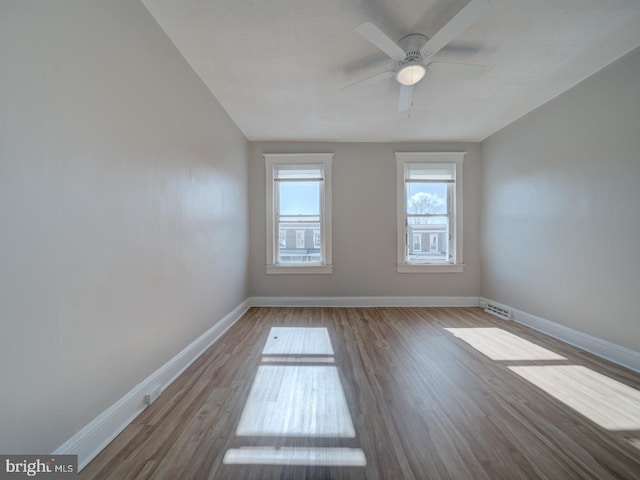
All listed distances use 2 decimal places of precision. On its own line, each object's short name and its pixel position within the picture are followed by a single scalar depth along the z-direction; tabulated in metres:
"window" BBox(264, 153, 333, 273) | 4.28
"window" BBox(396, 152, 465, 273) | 4.30
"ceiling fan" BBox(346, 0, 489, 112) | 1.61
